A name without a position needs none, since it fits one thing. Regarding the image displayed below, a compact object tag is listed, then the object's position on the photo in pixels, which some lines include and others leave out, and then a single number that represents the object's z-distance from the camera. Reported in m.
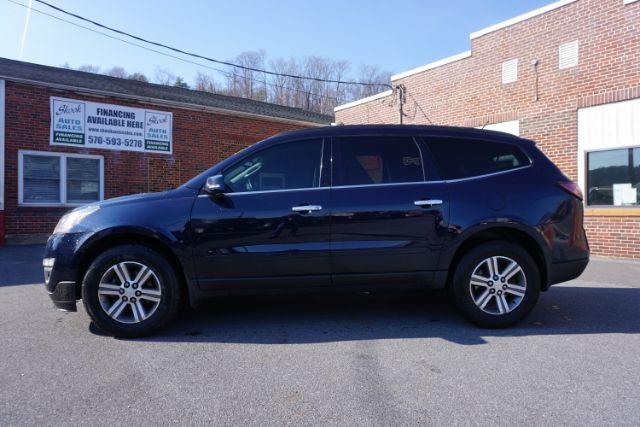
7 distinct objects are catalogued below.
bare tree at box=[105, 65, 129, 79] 26.73
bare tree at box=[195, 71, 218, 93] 27.44
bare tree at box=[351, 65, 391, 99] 27.69
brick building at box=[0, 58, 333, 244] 11.50
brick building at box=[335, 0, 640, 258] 8.69
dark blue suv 3.91
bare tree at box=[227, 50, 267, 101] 23.17
